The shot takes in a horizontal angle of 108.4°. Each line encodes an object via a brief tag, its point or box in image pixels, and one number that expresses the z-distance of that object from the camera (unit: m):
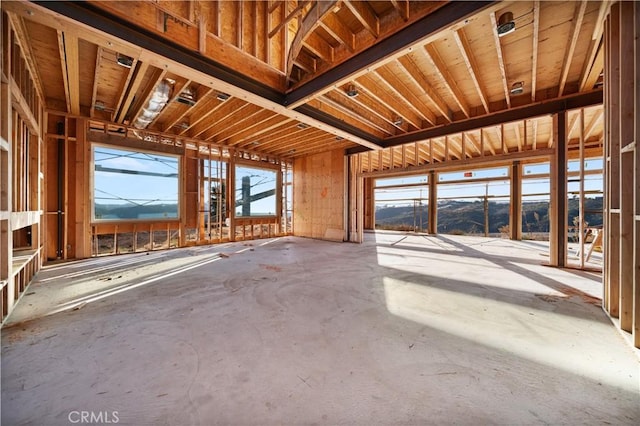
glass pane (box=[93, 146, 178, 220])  6.88
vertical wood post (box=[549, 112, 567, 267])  5.02
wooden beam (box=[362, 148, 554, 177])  5.38
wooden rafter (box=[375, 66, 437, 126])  4.23
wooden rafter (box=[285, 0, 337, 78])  2.62
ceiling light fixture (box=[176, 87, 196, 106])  4.76
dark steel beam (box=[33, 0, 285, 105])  2.49
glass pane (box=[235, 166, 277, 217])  9.55
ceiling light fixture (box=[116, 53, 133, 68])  3.69
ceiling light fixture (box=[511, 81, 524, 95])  4.75
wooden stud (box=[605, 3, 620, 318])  2.71
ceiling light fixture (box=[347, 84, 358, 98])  4.57
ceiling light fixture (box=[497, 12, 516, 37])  3.01
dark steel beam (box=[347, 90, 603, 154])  4.83
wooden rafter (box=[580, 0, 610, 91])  3.02
